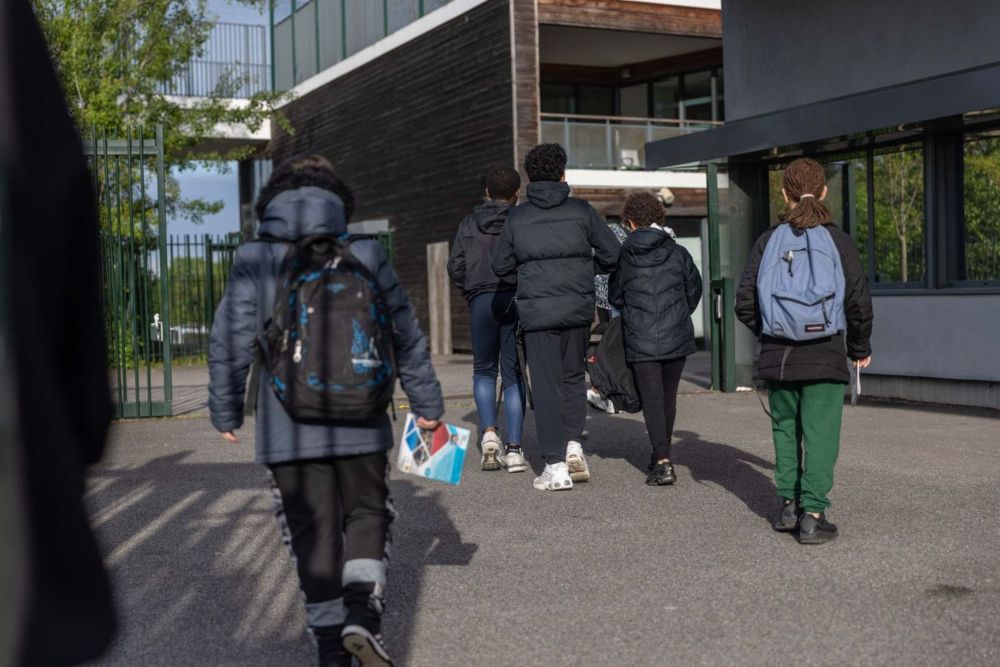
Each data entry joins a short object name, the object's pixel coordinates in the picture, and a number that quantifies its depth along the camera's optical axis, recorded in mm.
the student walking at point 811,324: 6094
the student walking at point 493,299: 8461
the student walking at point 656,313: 7820
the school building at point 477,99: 21344
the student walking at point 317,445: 4012
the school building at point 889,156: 11336
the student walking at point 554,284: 7598
